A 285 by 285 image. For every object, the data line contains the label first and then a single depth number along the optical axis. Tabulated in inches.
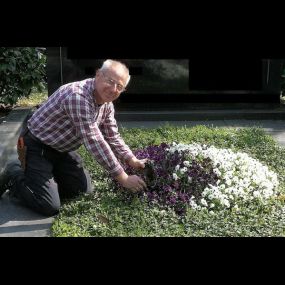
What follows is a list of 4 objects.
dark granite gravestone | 354.3
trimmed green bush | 319.0
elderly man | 152.3
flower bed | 164.6
